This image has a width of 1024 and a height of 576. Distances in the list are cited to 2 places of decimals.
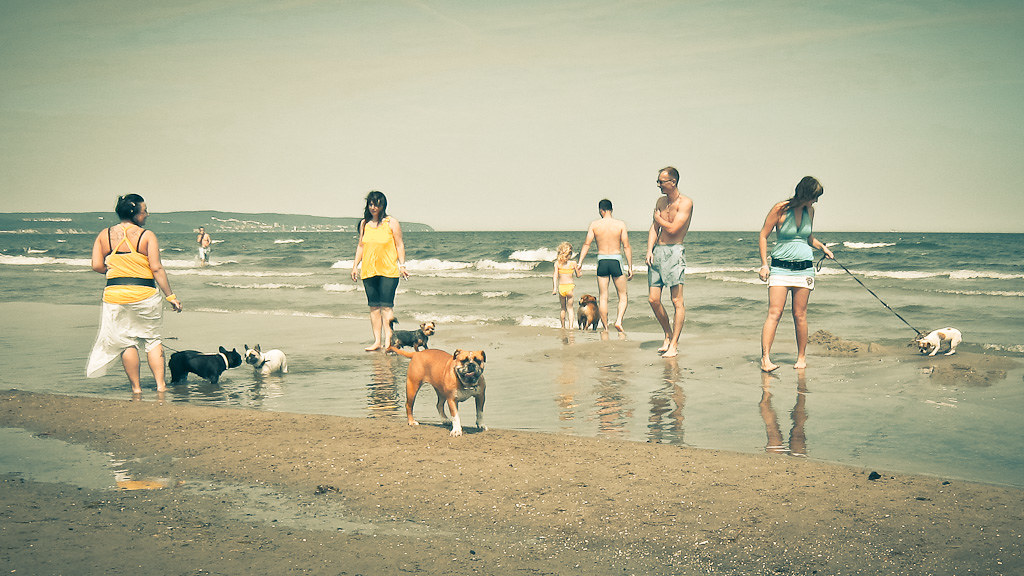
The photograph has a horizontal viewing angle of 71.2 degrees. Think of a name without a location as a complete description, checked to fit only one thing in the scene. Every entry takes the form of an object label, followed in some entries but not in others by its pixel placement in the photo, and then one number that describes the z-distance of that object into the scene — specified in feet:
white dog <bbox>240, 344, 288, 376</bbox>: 25.36
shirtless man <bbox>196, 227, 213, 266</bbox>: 118.62
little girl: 38.50
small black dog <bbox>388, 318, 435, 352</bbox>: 29.17
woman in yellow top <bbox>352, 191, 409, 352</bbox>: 28.99
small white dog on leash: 28.09
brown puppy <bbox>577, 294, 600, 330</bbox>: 37.83
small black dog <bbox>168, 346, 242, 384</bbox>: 23.67
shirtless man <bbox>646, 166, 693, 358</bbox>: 26.96
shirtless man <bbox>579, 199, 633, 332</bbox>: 35.76
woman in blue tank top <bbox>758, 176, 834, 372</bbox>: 23.29
